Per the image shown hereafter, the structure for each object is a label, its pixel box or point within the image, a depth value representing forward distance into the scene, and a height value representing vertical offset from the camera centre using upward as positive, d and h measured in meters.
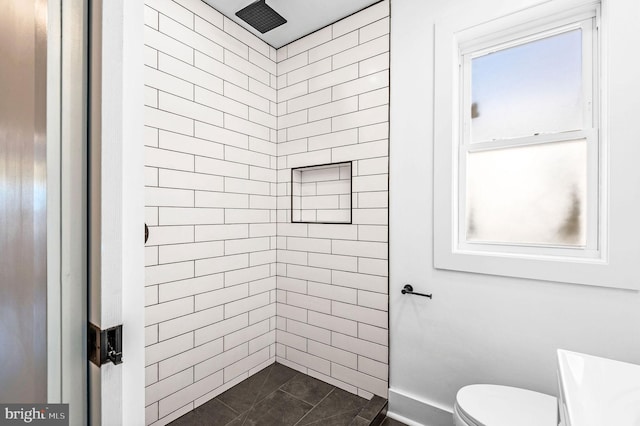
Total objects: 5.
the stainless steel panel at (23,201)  0.59 +0.02
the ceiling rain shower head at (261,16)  1.83 +1.28
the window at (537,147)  1.22 +0.33
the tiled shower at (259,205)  1.63 +0.05
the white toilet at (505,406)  1.12 -0.78
